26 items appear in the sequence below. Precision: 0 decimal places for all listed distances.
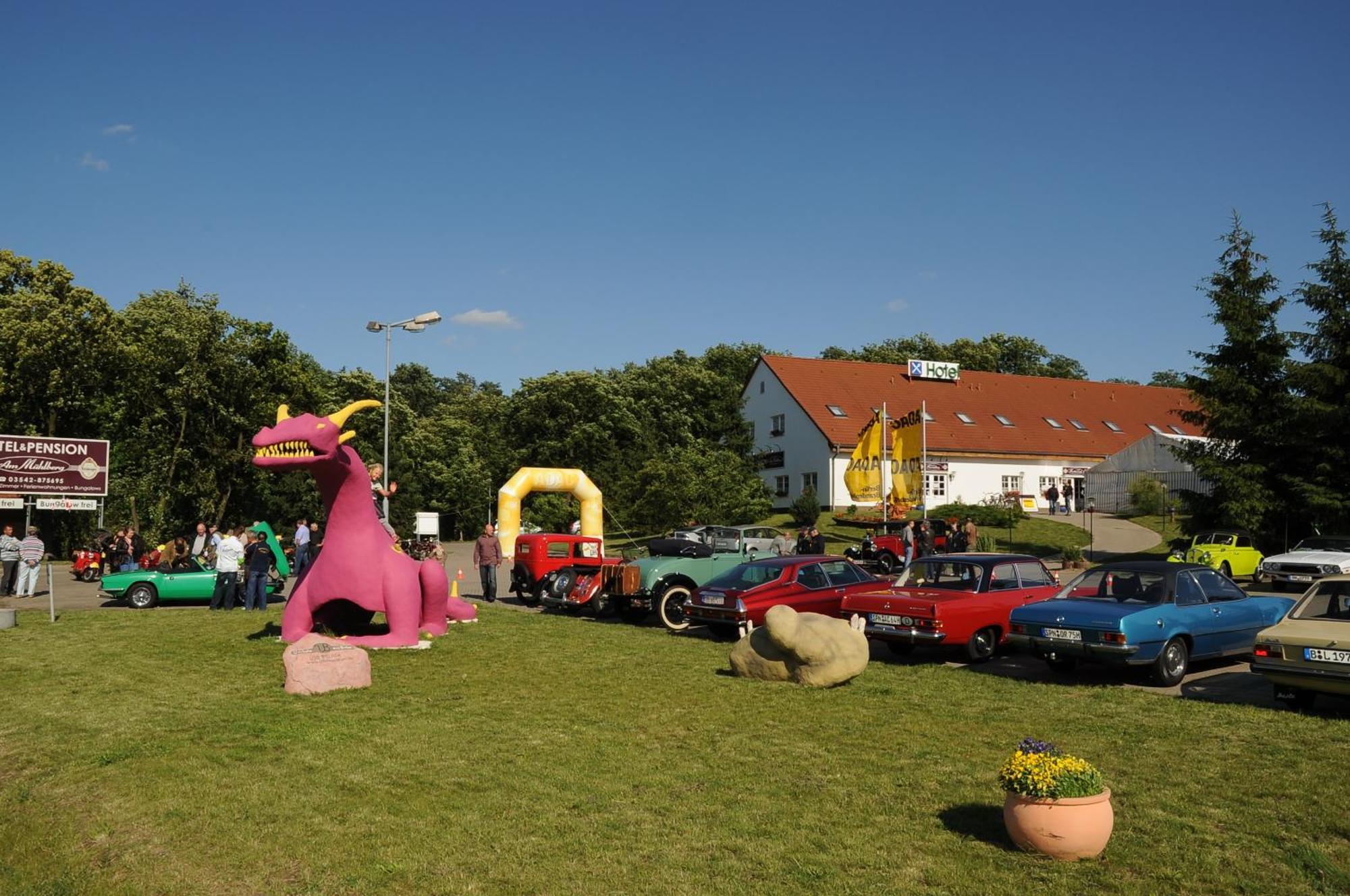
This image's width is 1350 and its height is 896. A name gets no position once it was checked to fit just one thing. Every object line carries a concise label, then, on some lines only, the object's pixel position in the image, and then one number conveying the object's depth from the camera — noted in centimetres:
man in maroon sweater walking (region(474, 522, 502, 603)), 2427
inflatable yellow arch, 3841
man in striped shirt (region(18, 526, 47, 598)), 2409
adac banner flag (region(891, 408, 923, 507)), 3794
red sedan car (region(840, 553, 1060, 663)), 1437
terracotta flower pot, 618
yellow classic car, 2797
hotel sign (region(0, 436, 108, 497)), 2761
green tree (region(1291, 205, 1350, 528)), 3027
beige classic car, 1023
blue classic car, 1238
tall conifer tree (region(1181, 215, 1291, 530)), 3161
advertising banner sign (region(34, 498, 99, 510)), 2683
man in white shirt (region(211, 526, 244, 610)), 2136
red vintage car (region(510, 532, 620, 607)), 2430
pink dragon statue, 1520
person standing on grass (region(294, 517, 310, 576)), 2370
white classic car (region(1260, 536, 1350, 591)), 2438
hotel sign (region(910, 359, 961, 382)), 5816
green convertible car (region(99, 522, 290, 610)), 2273
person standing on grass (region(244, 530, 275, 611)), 2117
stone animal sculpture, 1236
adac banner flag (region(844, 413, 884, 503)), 3947
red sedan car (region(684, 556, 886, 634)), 1644
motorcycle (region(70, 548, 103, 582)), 3141
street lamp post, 2825
